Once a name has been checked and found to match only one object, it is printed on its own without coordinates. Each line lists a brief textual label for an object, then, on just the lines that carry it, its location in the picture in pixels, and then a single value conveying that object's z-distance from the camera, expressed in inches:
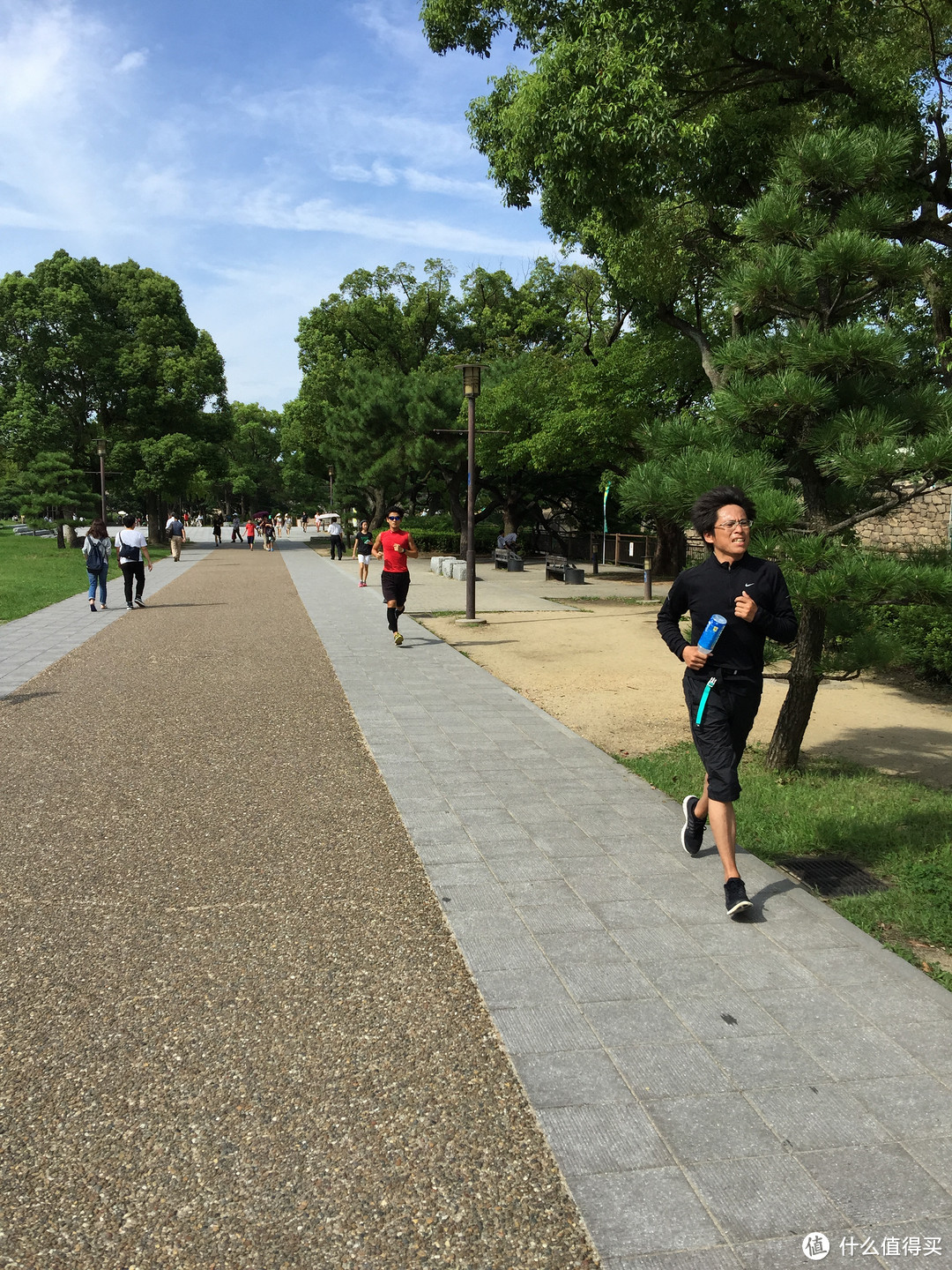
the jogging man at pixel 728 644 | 157.8
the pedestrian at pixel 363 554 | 894.7
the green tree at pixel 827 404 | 194.7
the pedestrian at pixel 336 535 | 1398.6
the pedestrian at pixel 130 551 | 649.6
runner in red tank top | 474.0
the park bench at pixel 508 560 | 1091.3
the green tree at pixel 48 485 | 1455.5
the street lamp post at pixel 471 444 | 590.9
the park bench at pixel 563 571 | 896.9
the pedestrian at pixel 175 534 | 1293.1
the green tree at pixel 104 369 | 1540.4
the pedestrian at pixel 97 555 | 629.6
